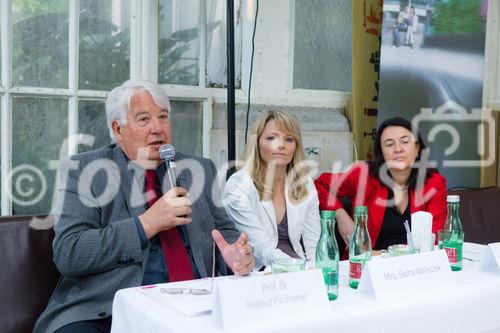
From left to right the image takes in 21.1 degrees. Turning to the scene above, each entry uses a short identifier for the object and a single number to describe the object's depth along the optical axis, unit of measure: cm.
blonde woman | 431
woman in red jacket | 455
